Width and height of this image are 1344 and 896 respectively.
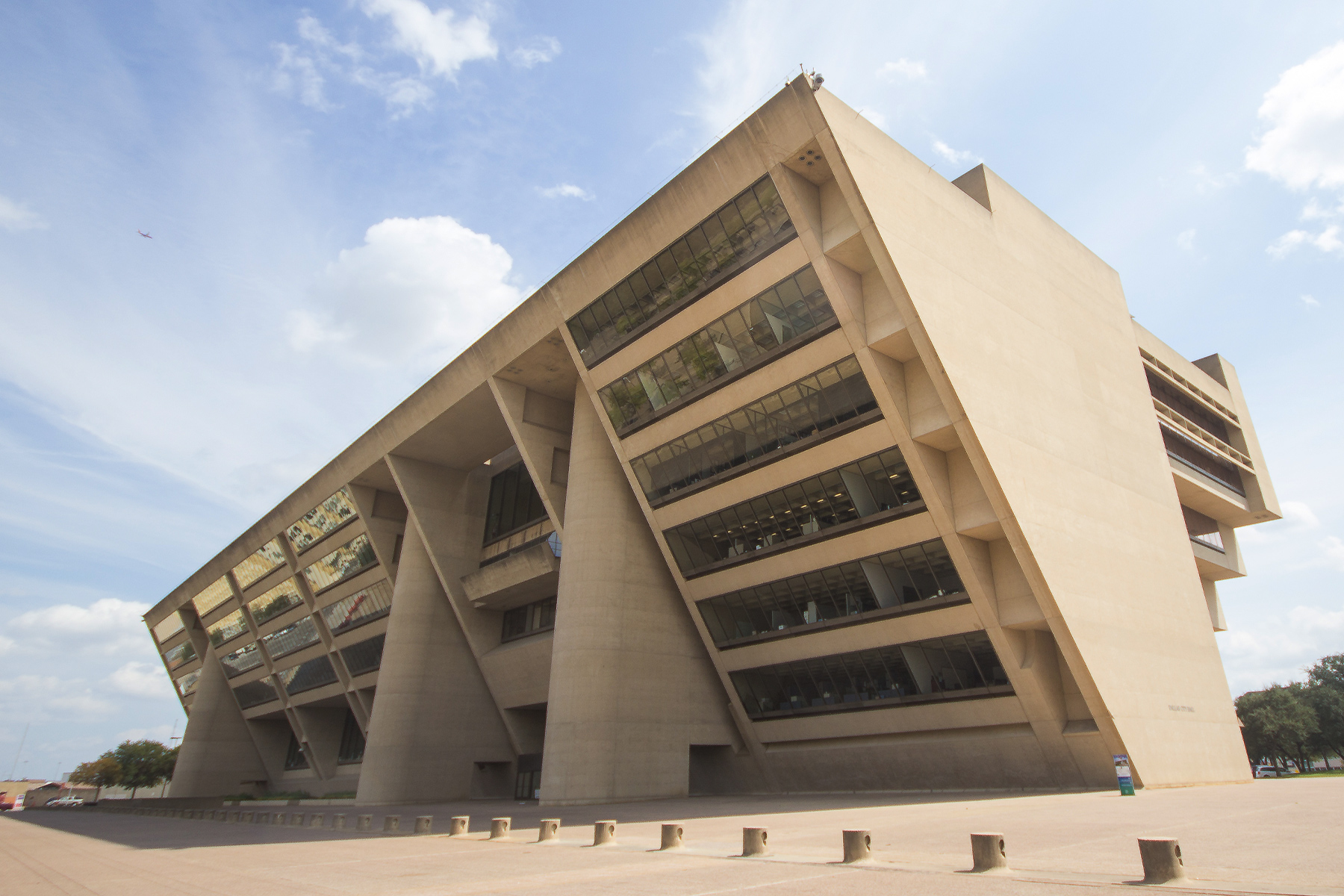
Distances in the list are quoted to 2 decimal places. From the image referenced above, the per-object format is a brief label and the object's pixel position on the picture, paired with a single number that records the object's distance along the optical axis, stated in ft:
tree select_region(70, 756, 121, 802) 326.44
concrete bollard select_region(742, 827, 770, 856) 41.81
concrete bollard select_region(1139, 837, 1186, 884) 27.63
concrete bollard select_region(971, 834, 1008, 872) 31.86
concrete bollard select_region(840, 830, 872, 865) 36.83
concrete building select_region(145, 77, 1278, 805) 86.58
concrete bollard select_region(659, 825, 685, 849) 46.50
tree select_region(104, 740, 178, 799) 326.65
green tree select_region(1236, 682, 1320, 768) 232.12
